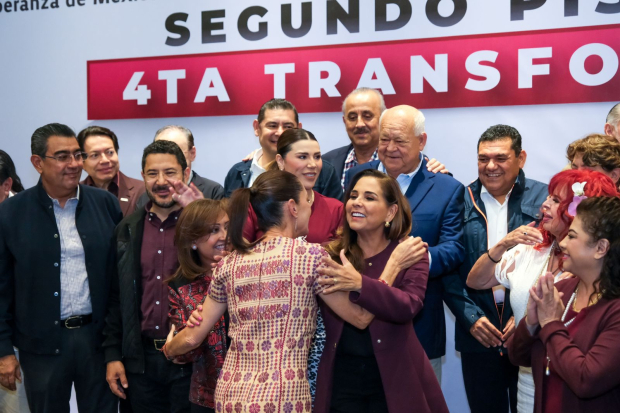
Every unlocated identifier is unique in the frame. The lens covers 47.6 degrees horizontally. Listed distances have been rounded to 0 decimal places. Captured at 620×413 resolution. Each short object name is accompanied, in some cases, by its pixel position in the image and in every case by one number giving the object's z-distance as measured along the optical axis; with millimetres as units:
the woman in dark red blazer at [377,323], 2746
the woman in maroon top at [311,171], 3432
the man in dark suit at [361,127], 4527
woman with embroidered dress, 2553
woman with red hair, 2773
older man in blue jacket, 3660
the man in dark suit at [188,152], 4566
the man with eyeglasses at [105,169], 4949
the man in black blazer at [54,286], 3744
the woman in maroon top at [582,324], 2314
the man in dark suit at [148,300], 3545
